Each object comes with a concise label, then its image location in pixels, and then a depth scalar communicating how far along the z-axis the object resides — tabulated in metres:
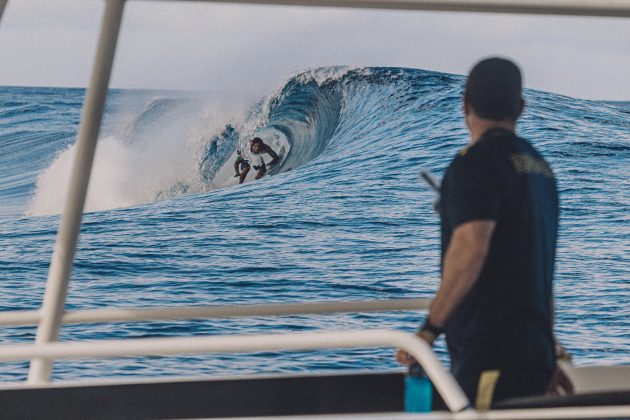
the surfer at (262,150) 122.36
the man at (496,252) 14.03
